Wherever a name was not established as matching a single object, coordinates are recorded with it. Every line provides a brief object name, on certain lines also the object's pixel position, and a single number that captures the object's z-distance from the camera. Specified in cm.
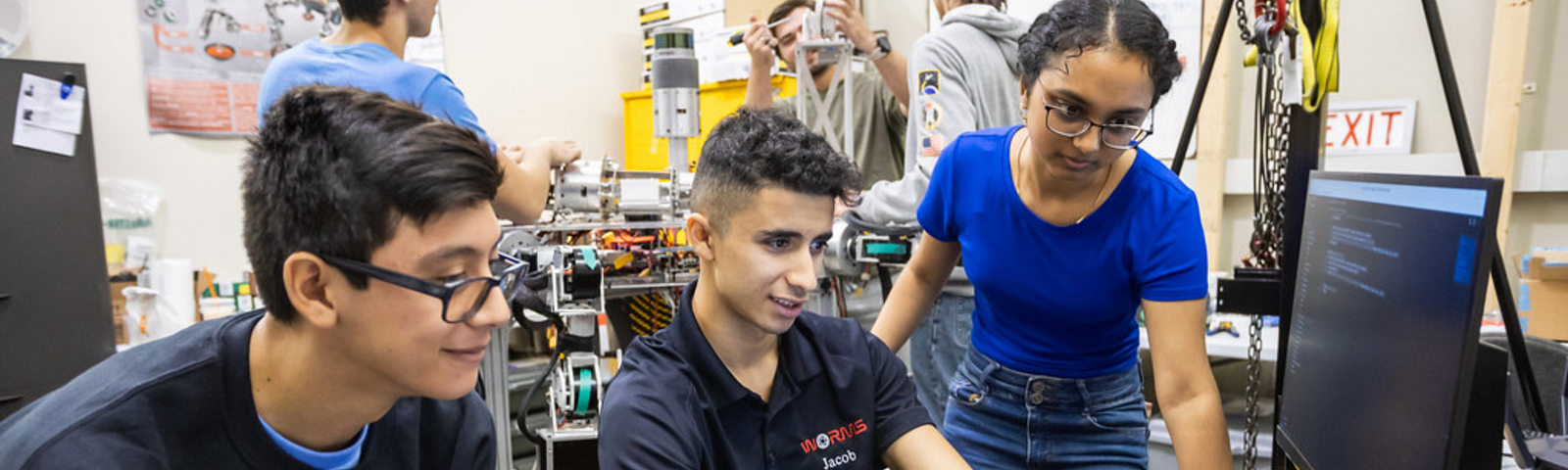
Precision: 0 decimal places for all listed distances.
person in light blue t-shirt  158
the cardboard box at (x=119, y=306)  297
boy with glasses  82
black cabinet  251
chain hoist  121
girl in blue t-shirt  116
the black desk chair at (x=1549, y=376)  166
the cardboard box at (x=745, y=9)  395
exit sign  304
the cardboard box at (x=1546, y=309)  234
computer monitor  72
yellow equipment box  370
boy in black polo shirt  114
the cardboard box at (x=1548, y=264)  231
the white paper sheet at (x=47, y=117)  253
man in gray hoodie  200
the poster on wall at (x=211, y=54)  330
